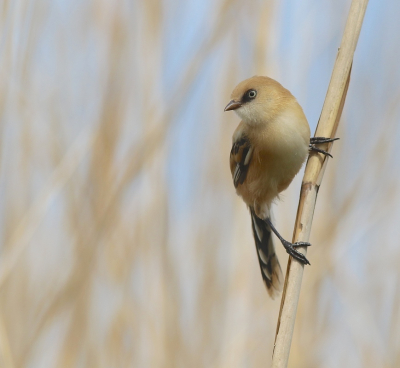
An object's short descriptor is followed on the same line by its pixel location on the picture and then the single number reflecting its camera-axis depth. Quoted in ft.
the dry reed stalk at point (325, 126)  13.82
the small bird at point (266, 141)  14.07
